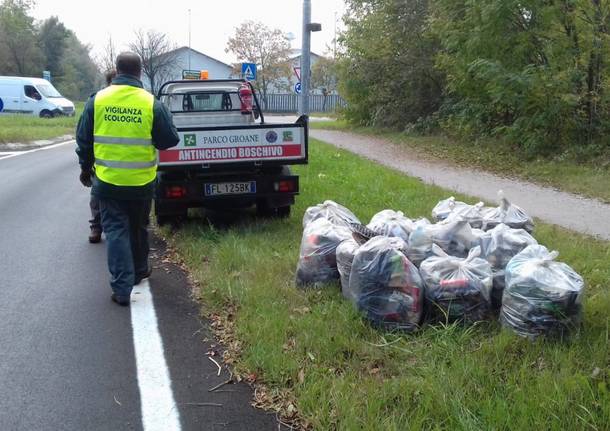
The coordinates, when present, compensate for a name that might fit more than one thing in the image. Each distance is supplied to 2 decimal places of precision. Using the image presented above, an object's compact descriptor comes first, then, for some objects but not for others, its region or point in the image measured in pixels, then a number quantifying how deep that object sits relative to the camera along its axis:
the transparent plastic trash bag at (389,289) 4.43
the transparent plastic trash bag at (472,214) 5.93
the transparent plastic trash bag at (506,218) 5.94
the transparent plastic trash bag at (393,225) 5.53
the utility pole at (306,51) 16.35
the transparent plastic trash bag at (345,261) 4.95
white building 70.88
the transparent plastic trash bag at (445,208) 6.41
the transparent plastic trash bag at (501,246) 4.93
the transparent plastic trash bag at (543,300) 4.07
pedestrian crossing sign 20.47
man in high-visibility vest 5.35
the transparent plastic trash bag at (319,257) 5.39
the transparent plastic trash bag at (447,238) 5.11
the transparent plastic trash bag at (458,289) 4.42
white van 36.94
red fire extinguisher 10.19
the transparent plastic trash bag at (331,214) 6.06
